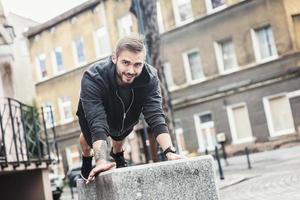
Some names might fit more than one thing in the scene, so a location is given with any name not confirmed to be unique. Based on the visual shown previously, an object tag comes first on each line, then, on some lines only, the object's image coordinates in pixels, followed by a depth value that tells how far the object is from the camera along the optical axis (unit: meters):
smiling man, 3.91
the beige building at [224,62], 25.47
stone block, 3.61
